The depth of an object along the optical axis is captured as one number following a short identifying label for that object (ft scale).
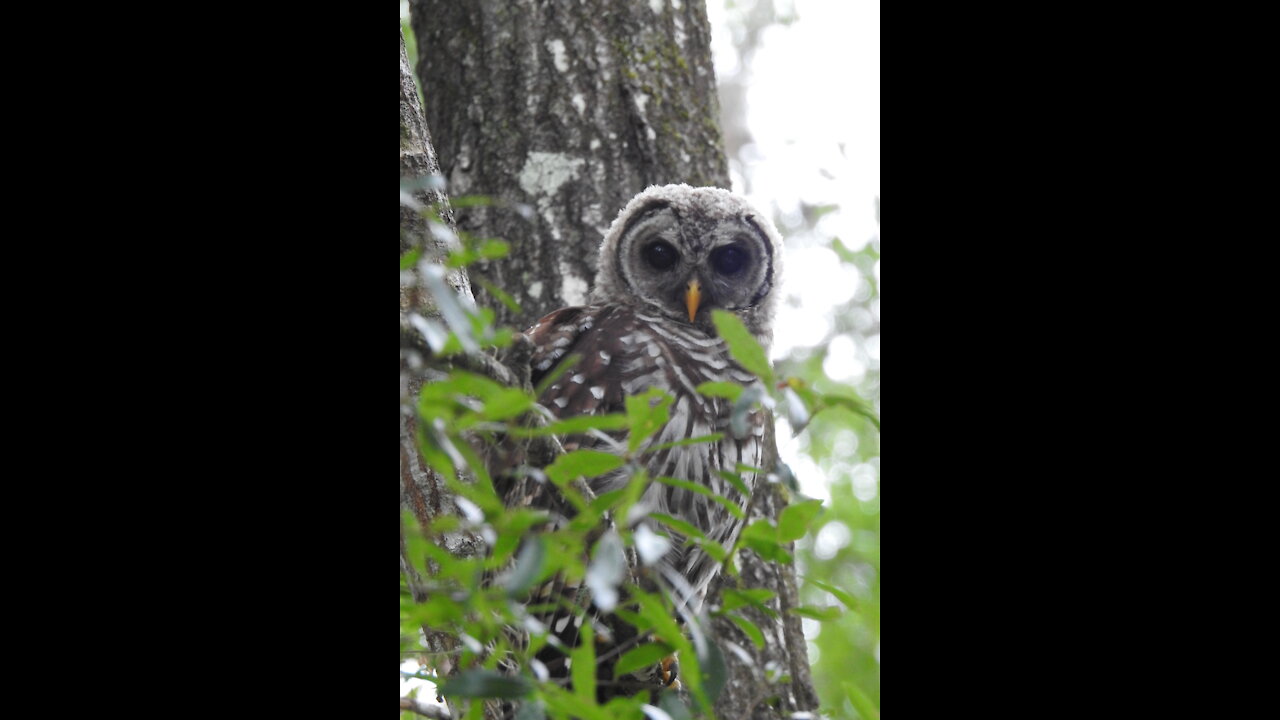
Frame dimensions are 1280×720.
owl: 30.39
